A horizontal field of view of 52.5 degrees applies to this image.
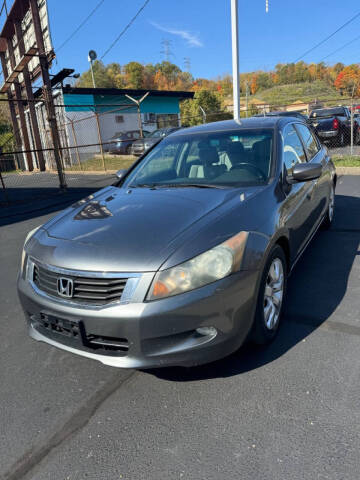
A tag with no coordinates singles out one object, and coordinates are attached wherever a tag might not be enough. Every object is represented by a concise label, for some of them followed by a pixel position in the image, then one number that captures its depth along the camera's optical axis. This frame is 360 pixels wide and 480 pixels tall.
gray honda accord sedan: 1.95
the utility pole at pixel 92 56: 30.00
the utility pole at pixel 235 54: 10.98
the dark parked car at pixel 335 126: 13.51
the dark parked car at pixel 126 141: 21.00
